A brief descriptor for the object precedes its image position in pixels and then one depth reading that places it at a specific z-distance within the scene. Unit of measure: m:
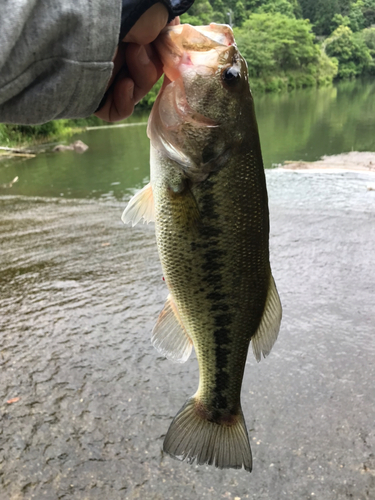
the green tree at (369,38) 74.44
